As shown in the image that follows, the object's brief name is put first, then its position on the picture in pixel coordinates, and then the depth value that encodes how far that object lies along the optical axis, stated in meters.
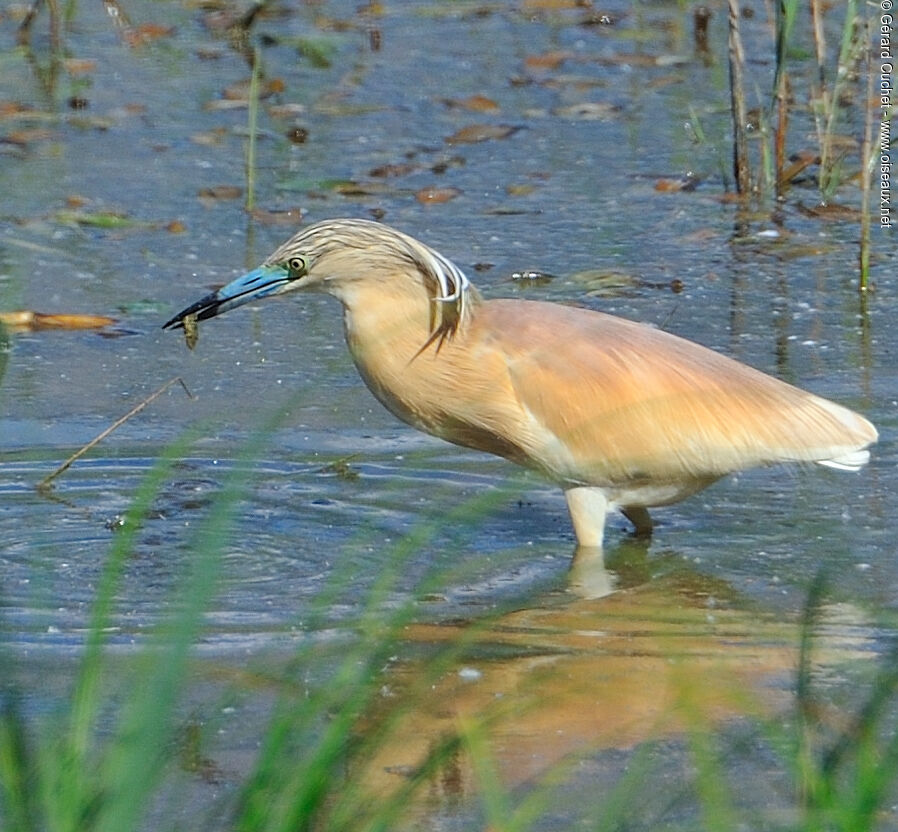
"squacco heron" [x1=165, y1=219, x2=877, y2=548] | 8.73
